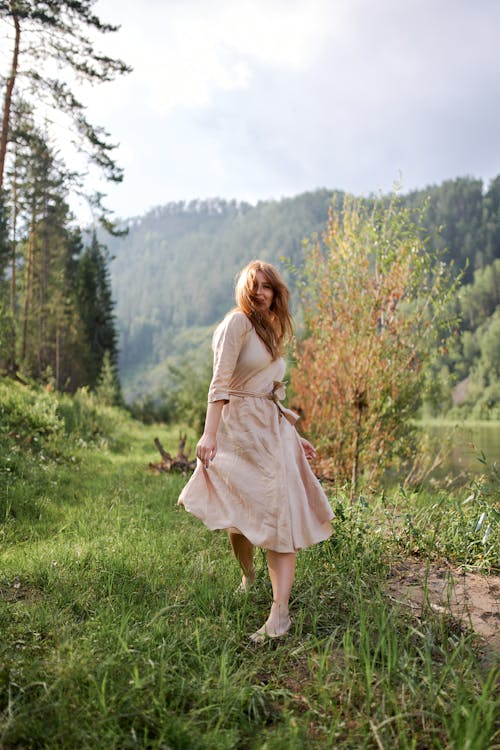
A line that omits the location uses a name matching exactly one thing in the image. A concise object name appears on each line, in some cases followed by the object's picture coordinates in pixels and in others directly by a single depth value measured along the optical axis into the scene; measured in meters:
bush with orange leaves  7.79
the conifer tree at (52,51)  11.92
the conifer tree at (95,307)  39.38
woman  3.22
